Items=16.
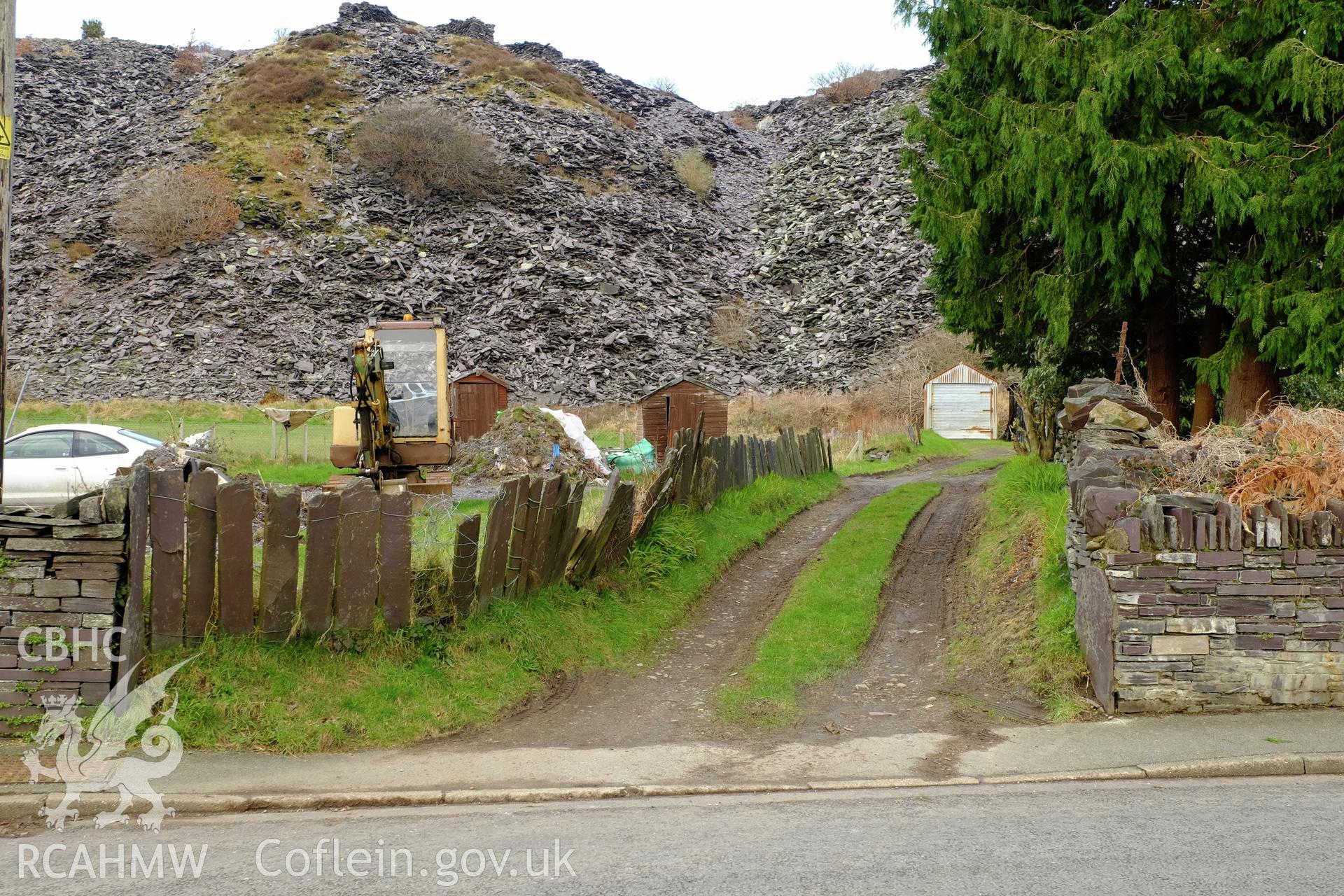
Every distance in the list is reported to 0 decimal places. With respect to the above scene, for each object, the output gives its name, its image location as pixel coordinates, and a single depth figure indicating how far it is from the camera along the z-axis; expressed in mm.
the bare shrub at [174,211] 47625
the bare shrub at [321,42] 67250
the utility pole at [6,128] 7415
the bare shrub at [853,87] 84062
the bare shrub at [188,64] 69000
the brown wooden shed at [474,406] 27094
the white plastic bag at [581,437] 21766
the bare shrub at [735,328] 50125
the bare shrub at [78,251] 47312
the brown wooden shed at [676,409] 24531
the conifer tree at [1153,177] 12477
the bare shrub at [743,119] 88500
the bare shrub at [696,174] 67875
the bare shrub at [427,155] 55562
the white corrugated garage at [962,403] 39125
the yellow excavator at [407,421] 15391
